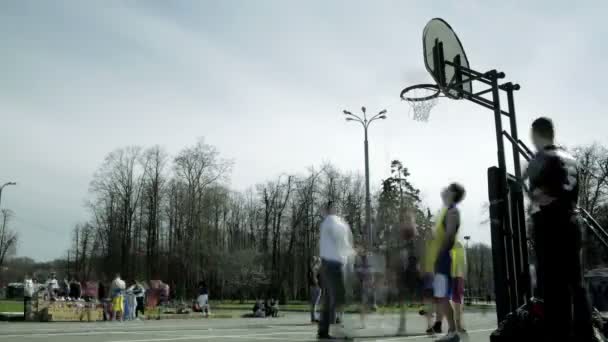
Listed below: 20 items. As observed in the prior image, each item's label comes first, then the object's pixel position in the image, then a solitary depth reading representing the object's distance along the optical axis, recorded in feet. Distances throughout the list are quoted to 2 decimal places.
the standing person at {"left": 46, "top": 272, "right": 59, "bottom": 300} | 81.72
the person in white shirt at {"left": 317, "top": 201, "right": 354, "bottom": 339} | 23.91
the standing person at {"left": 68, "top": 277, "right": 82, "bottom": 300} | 91.93
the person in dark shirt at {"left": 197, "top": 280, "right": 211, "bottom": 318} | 81.61
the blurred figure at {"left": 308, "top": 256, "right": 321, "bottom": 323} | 48.17
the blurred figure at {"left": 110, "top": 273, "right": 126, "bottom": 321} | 65.46
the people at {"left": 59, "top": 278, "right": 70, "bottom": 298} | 91.25
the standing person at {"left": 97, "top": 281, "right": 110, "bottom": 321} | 66.95
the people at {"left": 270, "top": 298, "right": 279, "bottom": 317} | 83.47
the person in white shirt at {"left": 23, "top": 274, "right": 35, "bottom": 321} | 63.00
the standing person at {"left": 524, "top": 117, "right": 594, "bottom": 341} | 13.99
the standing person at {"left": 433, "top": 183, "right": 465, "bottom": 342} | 22.75
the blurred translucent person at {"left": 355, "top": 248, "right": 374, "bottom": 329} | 54.31
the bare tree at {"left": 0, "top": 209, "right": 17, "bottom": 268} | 265.34
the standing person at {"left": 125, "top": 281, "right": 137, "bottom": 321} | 68.49
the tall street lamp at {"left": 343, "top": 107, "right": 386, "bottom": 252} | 93.04
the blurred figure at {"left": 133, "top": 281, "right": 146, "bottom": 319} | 75.76
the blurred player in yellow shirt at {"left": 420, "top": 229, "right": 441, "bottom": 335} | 26.16
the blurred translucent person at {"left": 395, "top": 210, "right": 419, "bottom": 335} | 32.63
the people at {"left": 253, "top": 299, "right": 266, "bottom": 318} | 81.10
